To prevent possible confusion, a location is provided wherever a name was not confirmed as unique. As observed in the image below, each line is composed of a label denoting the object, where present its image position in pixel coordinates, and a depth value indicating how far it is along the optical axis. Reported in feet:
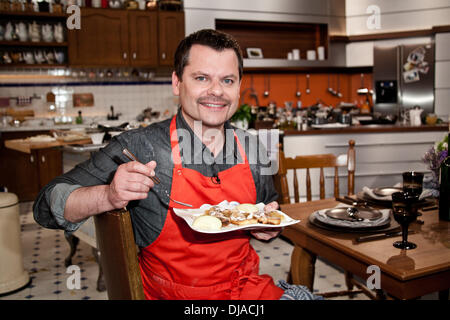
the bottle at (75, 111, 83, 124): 20.35
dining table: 3.92
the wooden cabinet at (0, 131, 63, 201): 18.33
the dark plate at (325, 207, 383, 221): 5.16
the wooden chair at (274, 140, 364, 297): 7.15
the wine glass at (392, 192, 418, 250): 4.39
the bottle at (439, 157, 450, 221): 5.20
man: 4.13
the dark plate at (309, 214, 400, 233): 4.89
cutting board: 9.77
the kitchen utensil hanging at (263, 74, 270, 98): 24.00
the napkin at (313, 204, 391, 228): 4.90
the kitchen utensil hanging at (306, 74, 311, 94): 24.74
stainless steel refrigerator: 22.35
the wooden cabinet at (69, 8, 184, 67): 19.58
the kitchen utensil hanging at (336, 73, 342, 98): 25.20
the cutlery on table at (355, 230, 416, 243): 4.59
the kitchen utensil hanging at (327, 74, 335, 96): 25.13
